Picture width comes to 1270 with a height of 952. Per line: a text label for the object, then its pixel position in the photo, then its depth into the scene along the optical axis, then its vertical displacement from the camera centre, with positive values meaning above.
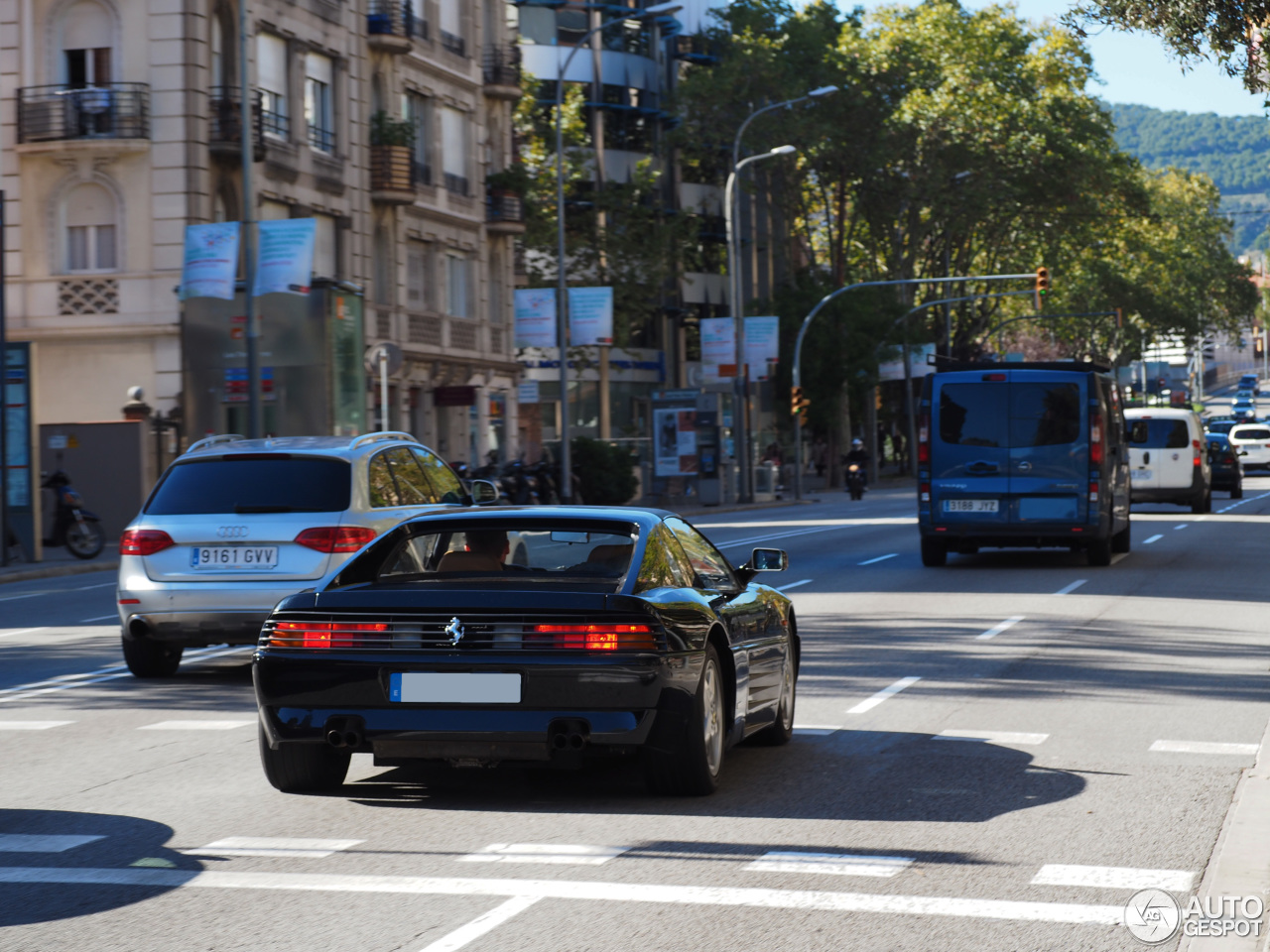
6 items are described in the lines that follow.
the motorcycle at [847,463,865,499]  53.91 -0.42
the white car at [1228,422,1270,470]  66.94 +0.56
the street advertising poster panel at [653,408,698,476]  49.81 +0.71
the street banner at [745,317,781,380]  52.69 +3.36
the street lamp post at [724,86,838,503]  51.62 +2.52
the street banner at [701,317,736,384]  51.72 +3.35
